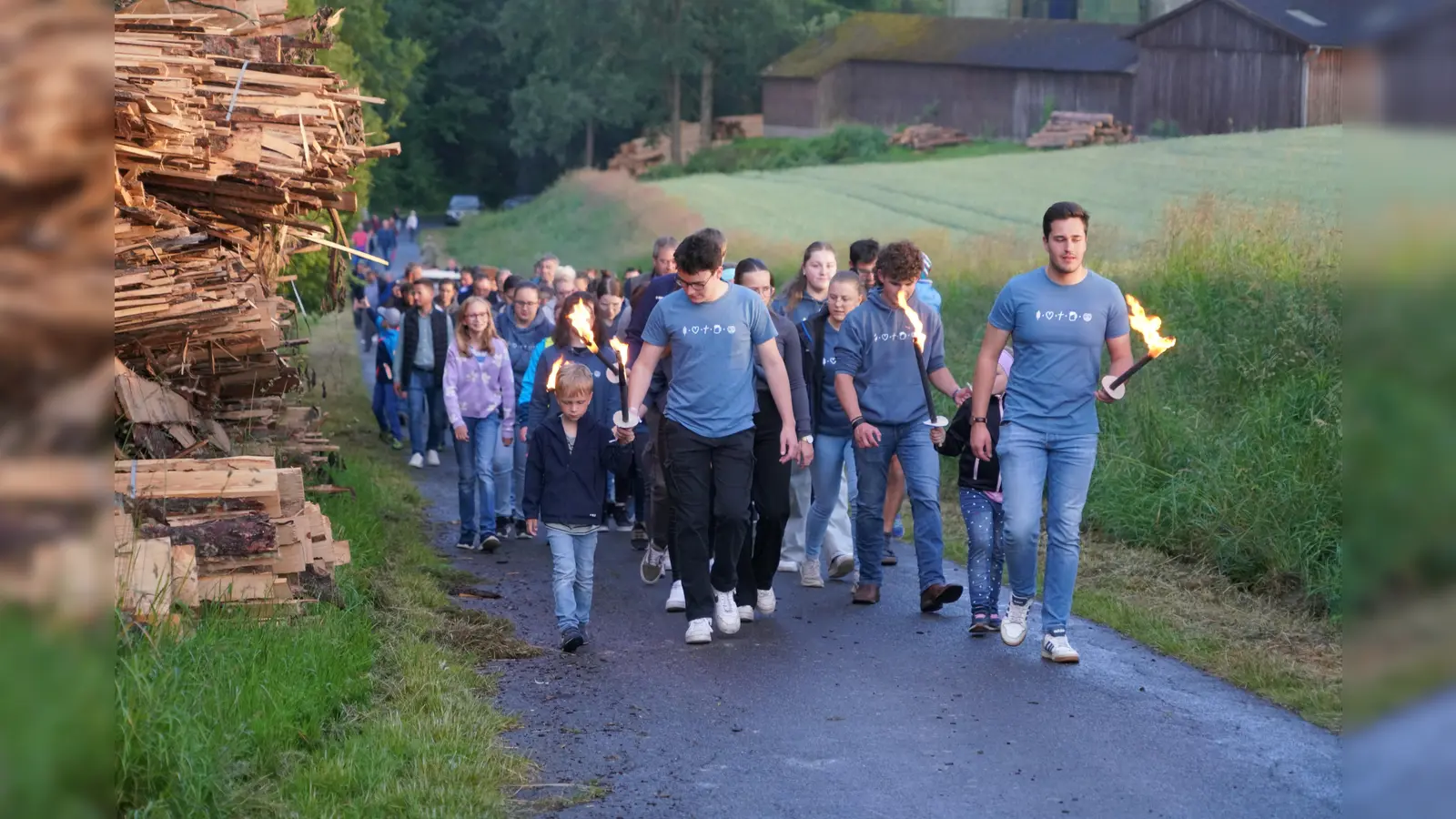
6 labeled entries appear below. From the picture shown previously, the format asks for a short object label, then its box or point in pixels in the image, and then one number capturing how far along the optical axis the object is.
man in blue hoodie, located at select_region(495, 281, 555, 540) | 12.32
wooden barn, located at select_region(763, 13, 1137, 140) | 60.78
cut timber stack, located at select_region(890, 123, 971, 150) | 61.94
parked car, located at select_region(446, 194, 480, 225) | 70.56
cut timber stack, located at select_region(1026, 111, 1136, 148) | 52.84
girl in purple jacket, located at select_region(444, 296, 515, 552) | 11.85
